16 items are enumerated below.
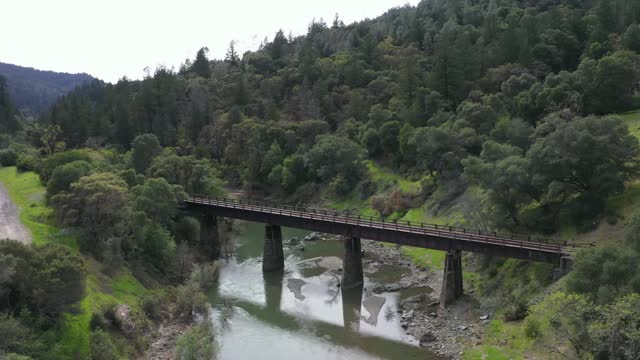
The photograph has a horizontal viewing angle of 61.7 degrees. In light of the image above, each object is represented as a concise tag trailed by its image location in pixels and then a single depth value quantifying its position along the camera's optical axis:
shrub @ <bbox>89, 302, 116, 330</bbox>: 37.16
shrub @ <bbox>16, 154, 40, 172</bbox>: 82.56
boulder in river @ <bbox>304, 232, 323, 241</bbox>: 77.45
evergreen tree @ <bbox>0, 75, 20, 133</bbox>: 142.38
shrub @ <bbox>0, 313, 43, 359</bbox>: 29.00
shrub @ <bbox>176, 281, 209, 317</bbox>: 46.23
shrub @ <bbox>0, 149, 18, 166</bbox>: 89.12
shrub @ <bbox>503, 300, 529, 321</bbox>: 39.69
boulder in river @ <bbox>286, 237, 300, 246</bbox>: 75.44
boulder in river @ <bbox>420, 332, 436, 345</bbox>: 40.97
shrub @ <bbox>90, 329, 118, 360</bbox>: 33.59
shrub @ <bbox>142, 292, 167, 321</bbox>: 44.16
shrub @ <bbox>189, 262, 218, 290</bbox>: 54.02
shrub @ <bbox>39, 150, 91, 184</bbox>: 67.00
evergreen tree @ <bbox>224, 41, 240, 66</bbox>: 189.86
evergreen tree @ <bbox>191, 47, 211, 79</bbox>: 177.25
